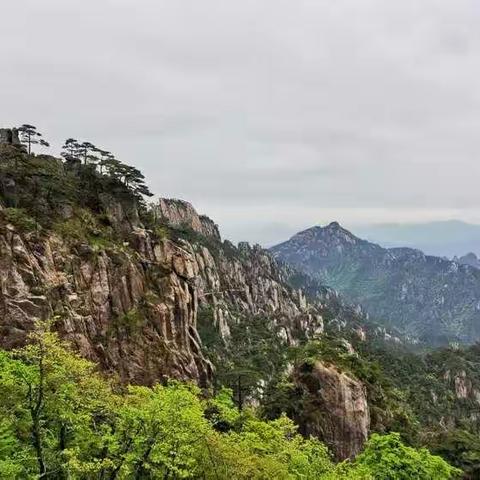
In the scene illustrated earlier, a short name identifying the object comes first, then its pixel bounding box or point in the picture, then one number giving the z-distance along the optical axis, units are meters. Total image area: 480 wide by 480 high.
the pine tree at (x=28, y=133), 97.31
